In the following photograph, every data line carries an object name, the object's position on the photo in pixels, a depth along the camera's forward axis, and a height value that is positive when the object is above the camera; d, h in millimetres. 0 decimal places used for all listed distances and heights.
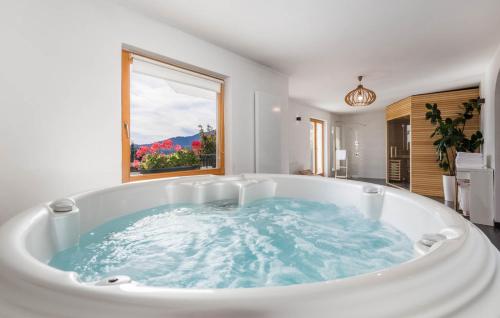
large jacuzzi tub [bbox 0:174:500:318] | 371 -209
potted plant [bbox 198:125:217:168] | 3027 +135
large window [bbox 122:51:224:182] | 2301 +395
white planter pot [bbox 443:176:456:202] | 4258 -509
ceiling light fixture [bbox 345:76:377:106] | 3707 +856
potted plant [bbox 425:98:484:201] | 4082 +276
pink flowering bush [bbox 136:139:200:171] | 2438 +16
